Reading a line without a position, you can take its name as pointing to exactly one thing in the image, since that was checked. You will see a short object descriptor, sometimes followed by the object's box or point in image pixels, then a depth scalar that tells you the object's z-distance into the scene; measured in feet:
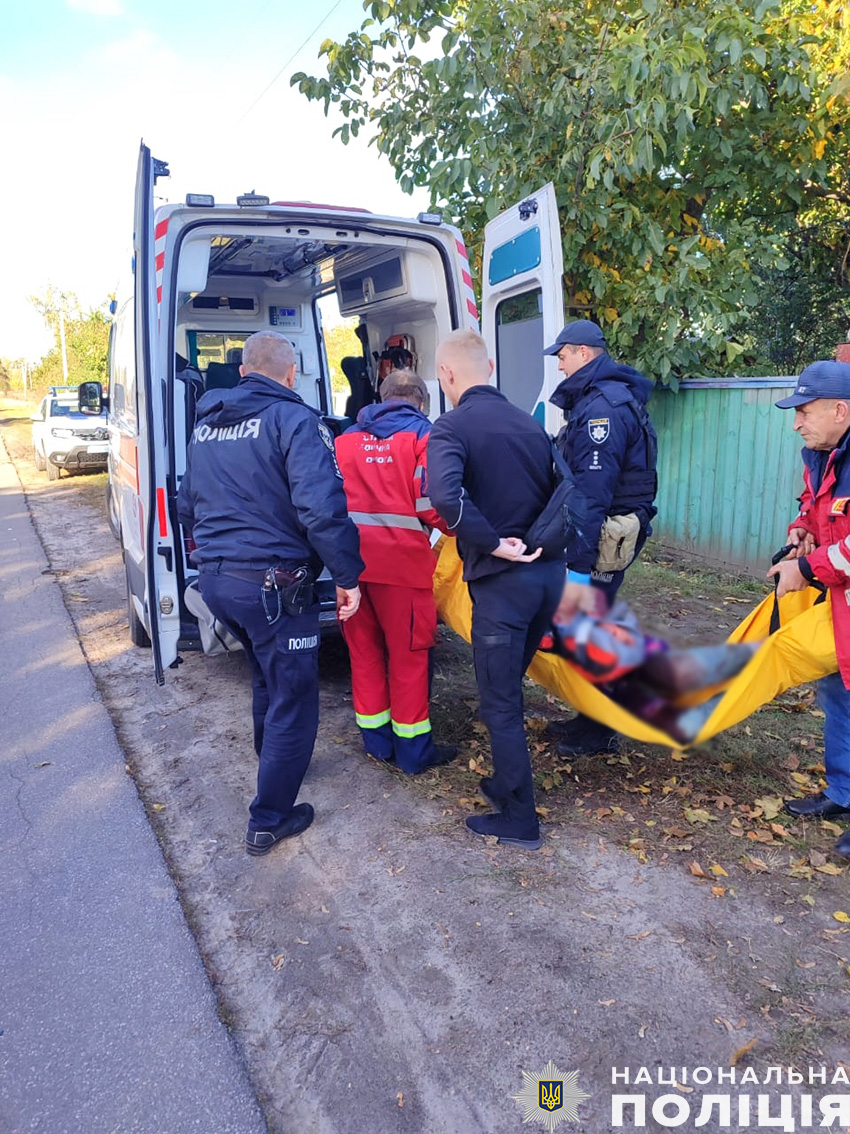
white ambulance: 12.94
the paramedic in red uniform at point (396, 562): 12.05
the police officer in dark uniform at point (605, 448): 11.35
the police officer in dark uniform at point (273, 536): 10.17
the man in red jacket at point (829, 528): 9.68
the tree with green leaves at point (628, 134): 19.54
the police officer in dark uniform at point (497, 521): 8.95
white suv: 50.06
